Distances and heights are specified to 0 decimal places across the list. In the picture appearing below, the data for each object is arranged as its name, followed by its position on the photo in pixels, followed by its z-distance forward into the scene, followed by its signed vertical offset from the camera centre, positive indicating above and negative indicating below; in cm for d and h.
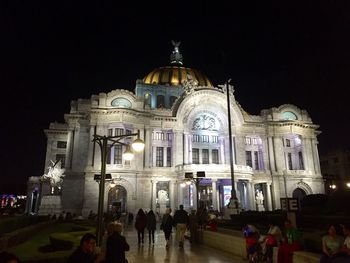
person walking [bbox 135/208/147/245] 1752 -91
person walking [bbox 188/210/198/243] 1917 -125
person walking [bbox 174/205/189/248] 1686 -89
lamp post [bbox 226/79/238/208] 2790 +52
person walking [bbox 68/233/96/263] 526 -78
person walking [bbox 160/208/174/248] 1717 -90
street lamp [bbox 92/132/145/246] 1012 +177
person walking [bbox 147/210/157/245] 1842 -95
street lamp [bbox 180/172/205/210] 2186 +237
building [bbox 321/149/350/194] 7950 +1233
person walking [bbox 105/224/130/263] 755 -105
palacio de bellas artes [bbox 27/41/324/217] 4331 +884
